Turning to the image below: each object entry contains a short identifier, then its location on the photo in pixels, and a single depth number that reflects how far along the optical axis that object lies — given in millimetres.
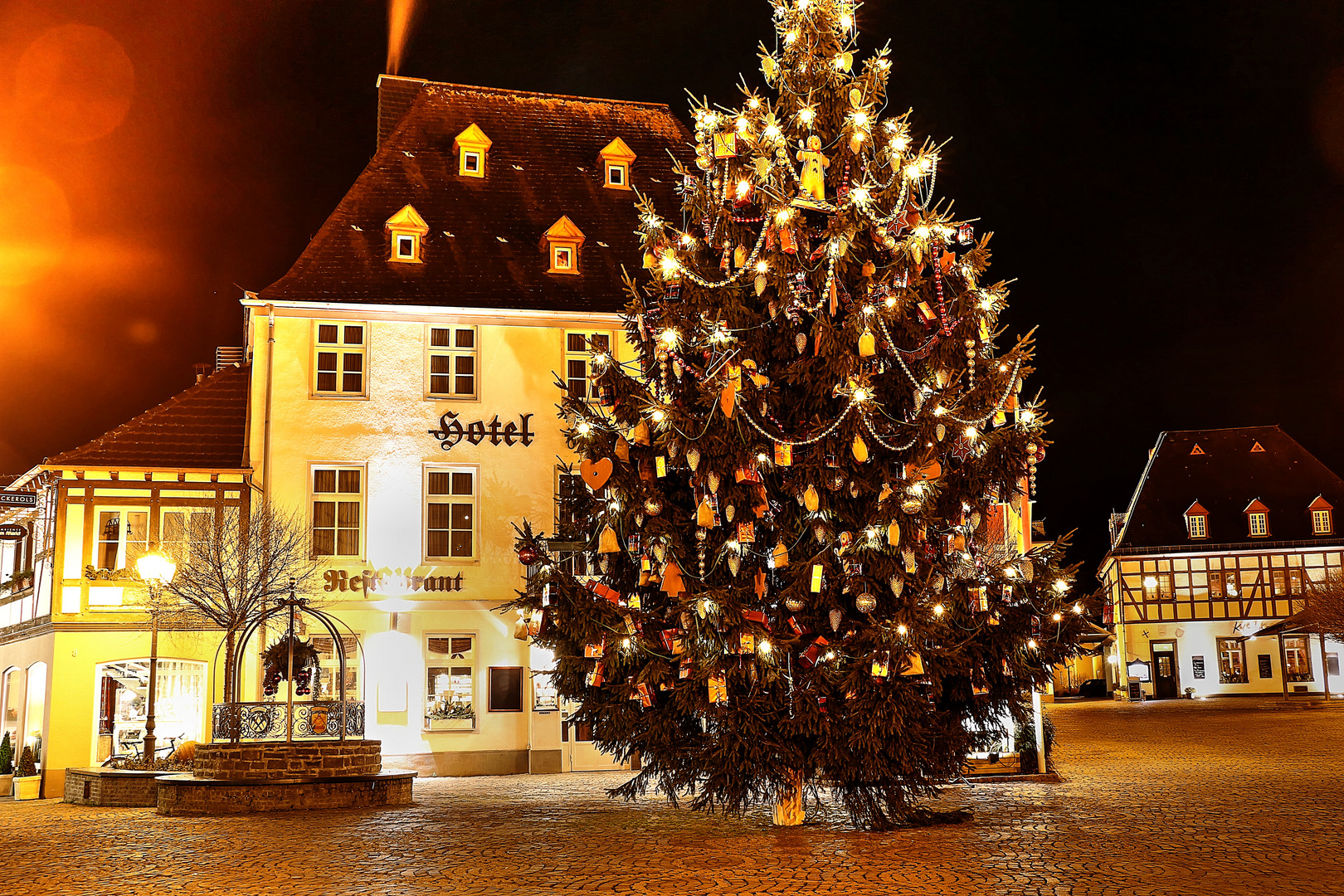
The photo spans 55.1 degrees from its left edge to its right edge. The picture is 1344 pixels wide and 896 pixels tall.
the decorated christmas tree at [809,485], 12234
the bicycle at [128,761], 20812
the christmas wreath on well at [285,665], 19016
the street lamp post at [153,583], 18375
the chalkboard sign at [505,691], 23656
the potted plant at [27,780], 21781
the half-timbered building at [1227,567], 56469
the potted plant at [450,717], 23297
